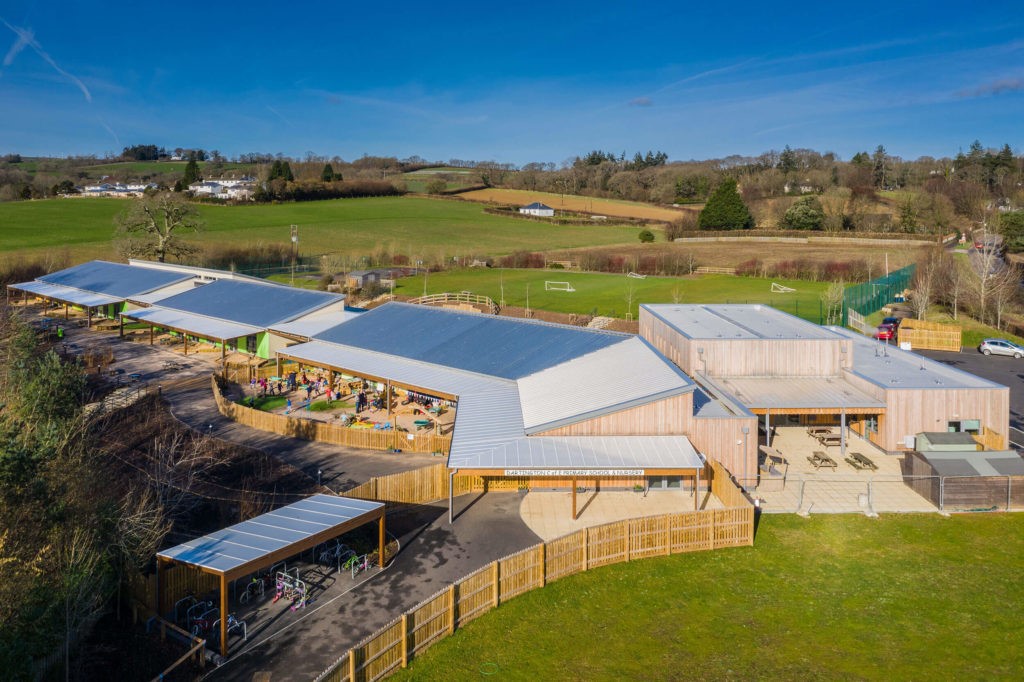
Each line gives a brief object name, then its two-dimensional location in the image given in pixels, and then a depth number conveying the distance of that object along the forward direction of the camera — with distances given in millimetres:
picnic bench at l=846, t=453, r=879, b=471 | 25328
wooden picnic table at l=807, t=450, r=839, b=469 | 25500
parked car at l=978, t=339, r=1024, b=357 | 43562
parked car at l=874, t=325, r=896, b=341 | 48903
